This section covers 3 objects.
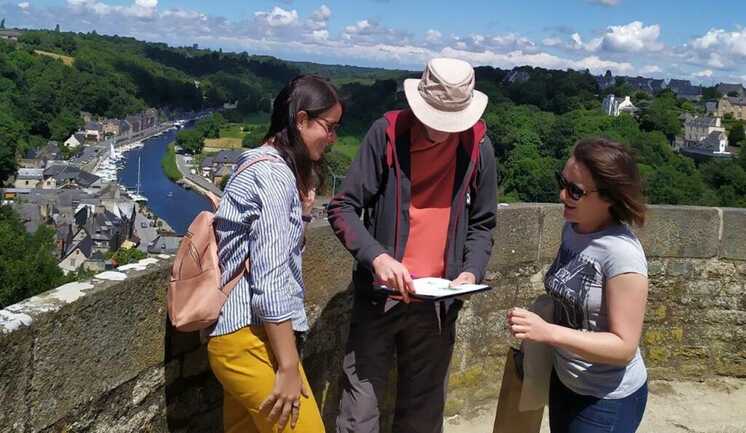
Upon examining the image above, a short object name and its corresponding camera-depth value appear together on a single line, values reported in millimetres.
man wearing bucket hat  2283
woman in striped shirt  1913
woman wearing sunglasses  1969
